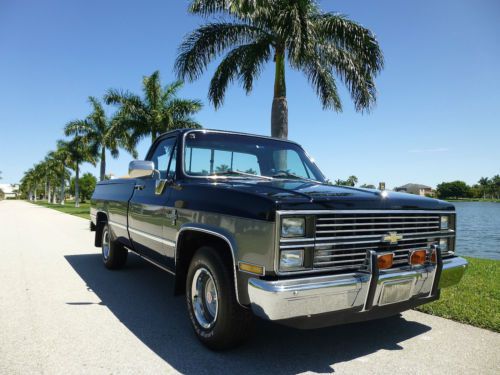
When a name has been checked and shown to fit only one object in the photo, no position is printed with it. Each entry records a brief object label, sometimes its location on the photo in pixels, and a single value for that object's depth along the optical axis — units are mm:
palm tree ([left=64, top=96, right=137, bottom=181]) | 34750
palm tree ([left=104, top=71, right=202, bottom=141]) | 23688
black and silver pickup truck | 2527
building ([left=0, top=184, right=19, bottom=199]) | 175925
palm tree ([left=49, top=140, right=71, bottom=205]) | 47312
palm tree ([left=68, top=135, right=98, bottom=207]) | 35844
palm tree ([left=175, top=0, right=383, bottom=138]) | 11000
